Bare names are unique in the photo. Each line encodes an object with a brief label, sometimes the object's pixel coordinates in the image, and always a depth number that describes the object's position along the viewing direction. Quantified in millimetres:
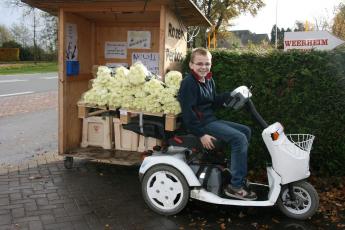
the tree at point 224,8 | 21875
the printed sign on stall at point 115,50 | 7043
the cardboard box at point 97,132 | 6363
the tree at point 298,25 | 37841
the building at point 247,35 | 78288
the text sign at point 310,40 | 6592
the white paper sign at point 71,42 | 6133
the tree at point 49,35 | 41041
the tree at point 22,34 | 52469
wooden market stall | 5664
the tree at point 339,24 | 17250
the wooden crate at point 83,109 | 5602
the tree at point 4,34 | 59000
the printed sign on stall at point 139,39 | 6876
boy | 4301
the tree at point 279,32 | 64475
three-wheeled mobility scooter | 4223
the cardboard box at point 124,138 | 6297
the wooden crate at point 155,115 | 4953
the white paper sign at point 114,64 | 7047
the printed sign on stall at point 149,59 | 6878
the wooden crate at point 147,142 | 5879
